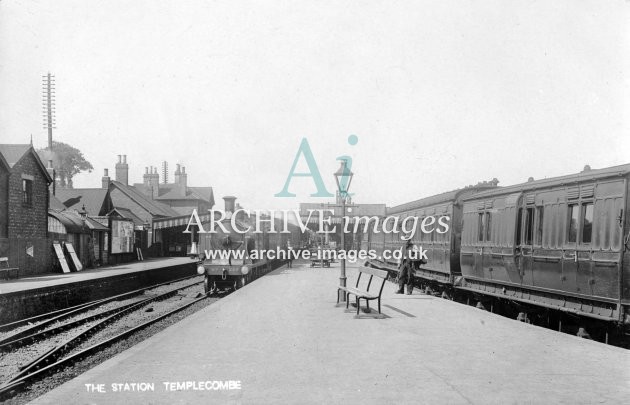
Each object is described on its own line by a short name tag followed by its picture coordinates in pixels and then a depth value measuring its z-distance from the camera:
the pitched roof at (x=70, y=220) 26.98
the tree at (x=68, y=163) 68.94
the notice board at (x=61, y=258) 25.22
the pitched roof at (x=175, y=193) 66.94
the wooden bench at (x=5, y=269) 20.64
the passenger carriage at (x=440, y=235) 14.80
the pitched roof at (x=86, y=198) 36.84
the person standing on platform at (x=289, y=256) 30.93
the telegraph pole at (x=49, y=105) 38.25
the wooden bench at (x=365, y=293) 10.42
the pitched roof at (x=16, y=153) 23.58
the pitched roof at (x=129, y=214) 41.88
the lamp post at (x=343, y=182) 13.16
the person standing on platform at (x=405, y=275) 15.51
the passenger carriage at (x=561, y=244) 8.21
